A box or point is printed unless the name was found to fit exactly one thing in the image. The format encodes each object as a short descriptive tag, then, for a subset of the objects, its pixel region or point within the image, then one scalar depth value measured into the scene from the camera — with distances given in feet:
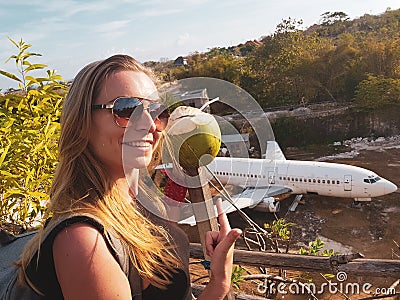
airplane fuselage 29.60
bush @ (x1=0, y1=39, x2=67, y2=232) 5.49
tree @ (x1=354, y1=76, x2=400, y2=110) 46.34
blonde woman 2.45
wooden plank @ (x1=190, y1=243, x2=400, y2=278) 6.72
